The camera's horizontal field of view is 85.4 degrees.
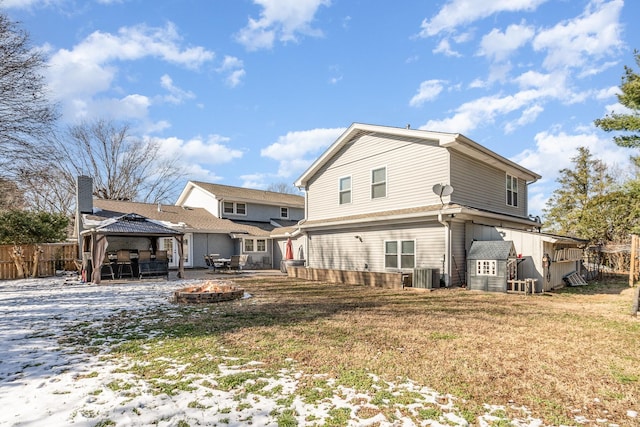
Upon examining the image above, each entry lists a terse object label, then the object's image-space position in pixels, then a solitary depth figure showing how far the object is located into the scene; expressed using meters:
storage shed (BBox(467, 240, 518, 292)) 10.80
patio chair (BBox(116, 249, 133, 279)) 15.25
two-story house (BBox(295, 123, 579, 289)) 11.97
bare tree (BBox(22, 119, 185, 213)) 30.45
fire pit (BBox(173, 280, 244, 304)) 9.13
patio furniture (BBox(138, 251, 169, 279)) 15.27
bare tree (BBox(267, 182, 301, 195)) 56.01
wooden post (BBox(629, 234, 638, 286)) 12.30
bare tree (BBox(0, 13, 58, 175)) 10.58
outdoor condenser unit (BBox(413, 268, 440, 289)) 11.53
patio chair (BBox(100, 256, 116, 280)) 15.23
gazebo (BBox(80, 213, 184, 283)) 13.98
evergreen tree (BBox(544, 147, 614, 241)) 23.19
